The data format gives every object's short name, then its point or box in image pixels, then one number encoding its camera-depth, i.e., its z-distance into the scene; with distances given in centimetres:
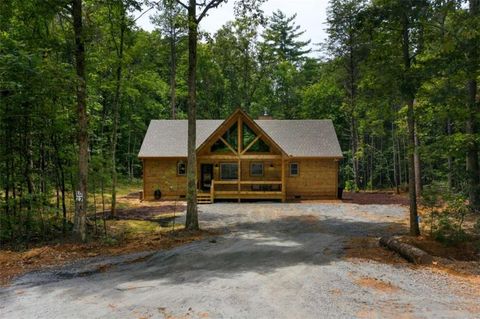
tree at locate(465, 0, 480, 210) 1086
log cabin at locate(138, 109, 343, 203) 2350
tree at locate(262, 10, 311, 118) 4066
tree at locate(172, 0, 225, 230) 1294
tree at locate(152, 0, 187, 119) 3584
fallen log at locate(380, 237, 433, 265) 877
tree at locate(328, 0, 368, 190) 2931
